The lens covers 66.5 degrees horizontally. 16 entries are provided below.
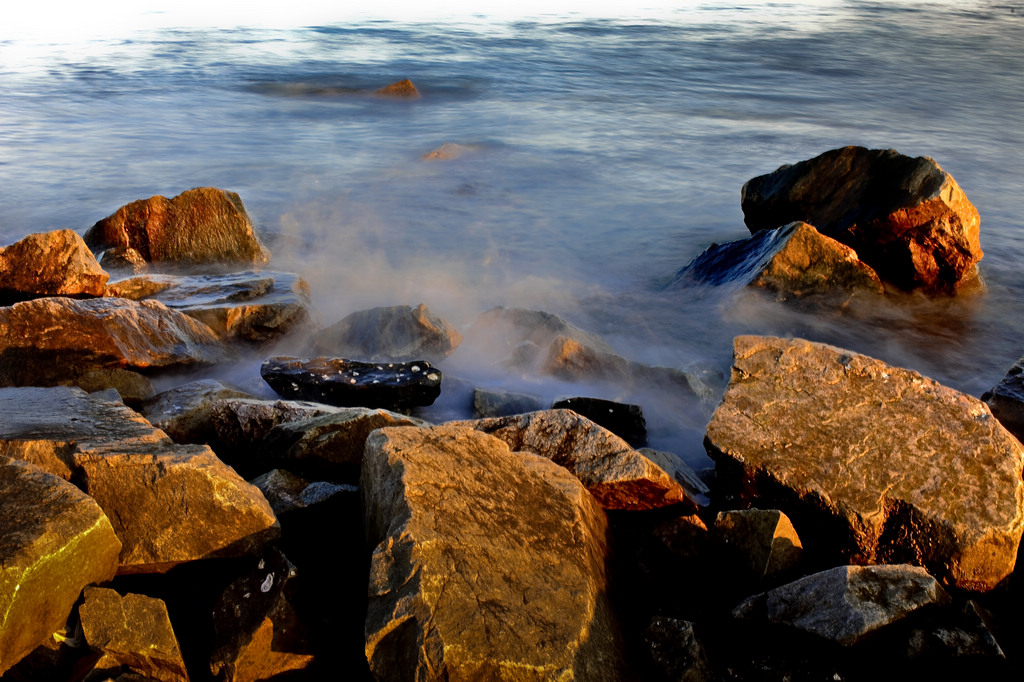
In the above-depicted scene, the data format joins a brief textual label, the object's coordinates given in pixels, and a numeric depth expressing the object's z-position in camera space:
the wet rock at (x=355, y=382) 3.82
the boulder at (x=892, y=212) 5.95
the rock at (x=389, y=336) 4.66
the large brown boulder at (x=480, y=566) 1.79
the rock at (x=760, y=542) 2.28
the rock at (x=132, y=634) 1.92
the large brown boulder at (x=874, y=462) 2.46
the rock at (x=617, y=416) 3.65
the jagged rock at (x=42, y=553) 1.81
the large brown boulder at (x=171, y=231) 6.11
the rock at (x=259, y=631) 1.97
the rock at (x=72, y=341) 3.70
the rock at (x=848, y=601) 1.91
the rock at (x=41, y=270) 4.70
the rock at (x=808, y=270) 5.89
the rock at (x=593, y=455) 2.63
